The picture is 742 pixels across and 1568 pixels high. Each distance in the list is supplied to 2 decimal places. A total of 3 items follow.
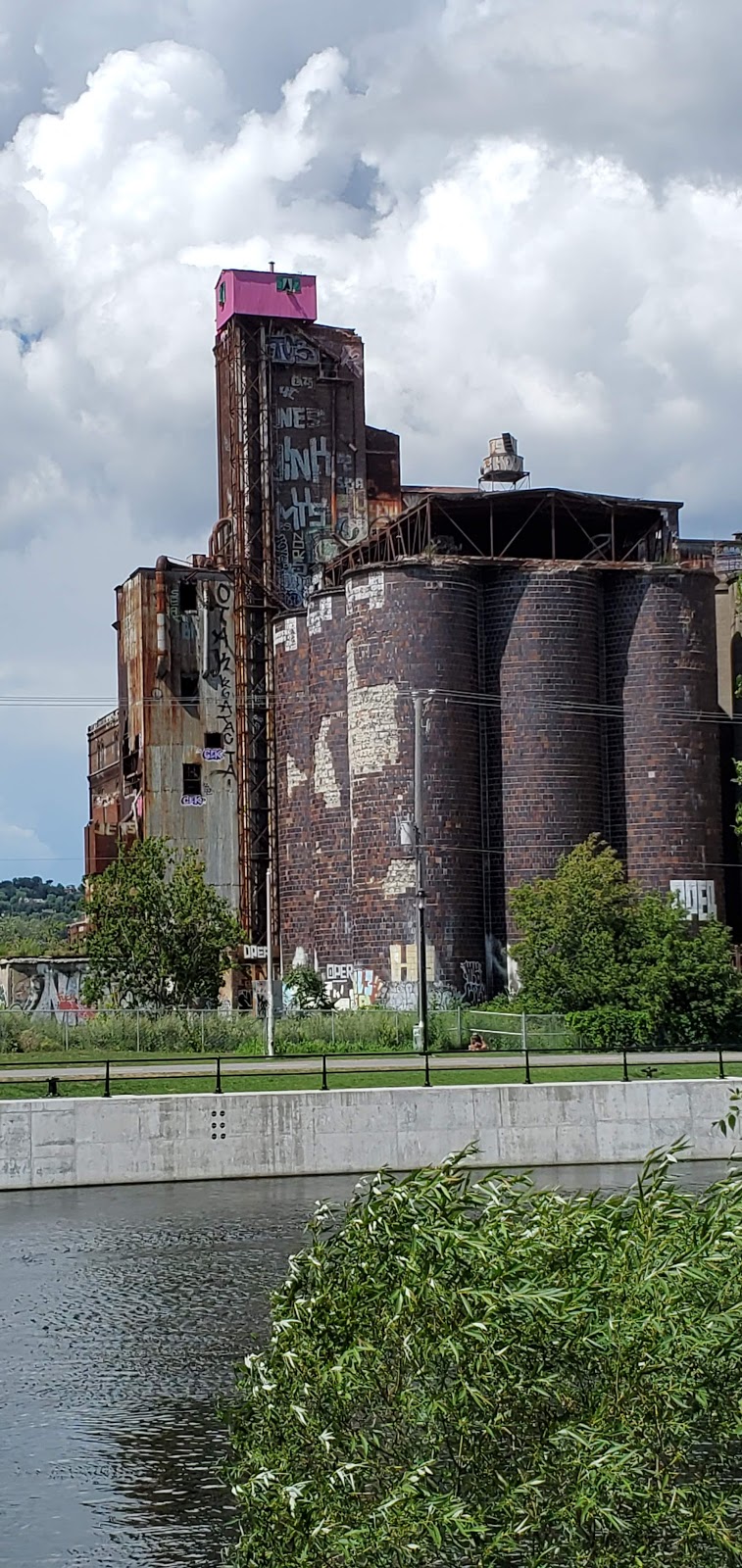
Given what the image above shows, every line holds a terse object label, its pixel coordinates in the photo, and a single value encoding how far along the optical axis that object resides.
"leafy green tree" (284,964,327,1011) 62.12
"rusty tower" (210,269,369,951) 74.56
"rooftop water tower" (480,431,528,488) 85.75
